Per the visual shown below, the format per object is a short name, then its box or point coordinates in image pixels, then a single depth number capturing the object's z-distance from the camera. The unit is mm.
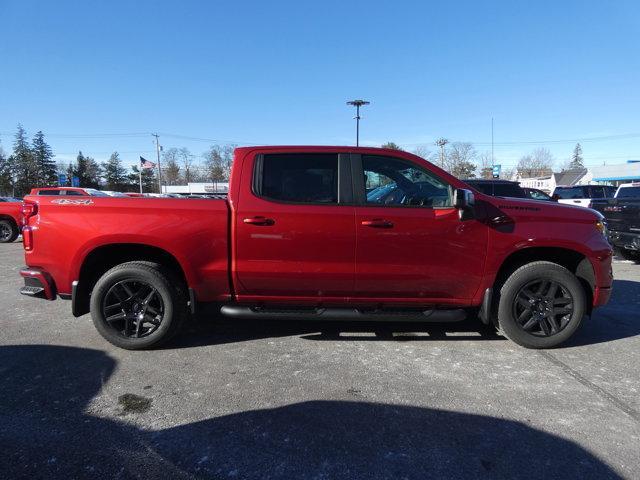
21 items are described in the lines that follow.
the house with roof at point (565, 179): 67838
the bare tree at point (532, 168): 104750
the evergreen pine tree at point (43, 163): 80825
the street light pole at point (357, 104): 38062
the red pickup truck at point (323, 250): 4035
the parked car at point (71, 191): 16266
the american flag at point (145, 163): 47969
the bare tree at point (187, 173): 97719
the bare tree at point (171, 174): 96562
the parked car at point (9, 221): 14414
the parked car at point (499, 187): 11305
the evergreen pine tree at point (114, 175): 95688
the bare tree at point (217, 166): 86125
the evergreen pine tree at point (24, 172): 78312
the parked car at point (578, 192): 18391
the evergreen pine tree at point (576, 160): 138388
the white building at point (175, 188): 58156
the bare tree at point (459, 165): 74188
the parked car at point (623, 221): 8867
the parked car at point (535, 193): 15297
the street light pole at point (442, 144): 67188
